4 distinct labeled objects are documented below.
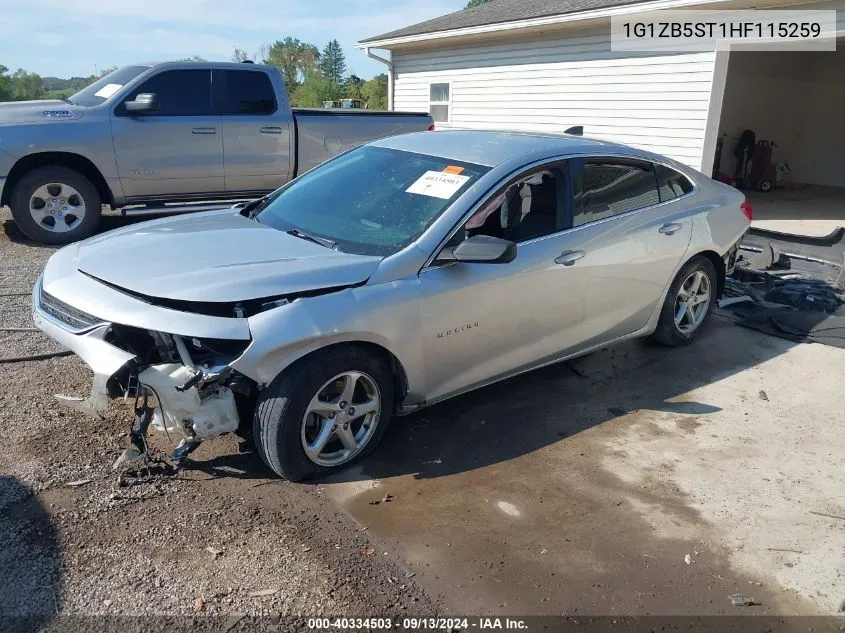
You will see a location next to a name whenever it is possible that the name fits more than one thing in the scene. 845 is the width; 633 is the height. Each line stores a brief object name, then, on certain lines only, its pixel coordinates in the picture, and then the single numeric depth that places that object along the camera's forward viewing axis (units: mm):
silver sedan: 3217
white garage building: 10492
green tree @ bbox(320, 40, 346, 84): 105438
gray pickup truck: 7660
